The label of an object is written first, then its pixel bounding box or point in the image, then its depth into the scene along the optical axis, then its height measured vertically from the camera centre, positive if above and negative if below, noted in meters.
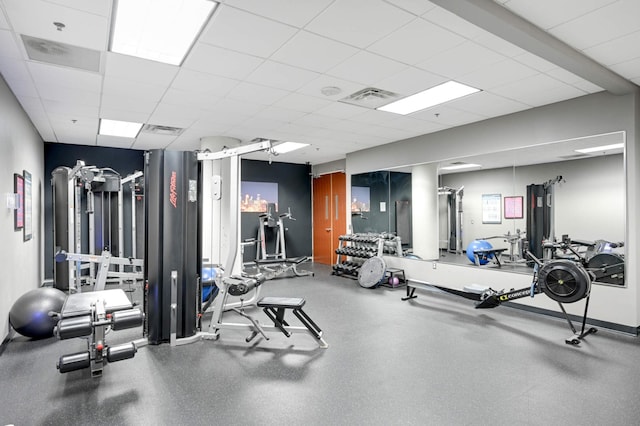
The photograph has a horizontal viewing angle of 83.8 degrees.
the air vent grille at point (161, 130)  5.50 +1.37
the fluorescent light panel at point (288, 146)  6.85 +1.36
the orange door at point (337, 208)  8.37 +0.15
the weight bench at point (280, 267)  6.67 -1.07
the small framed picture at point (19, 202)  3.85 +0.17
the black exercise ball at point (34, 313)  3.46 -0.94
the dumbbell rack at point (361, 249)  6.55 -0.66
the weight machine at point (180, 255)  3.42 -0.38
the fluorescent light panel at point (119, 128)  5.27 +1.39
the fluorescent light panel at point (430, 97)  3.81 +1.35
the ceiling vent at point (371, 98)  3.93 +1.34
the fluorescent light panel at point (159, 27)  2.30 +1.35
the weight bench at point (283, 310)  3.29 -0.92
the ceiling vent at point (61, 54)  2.75 +1.34
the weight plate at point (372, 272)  5.93 -0.98
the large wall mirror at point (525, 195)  3.94 +0.24
